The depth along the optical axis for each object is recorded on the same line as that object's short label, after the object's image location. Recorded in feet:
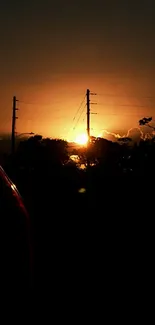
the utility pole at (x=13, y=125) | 143.74
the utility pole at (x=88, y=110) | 135.12
